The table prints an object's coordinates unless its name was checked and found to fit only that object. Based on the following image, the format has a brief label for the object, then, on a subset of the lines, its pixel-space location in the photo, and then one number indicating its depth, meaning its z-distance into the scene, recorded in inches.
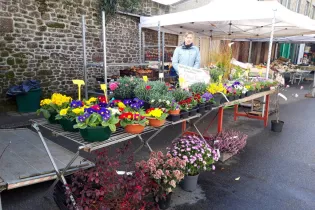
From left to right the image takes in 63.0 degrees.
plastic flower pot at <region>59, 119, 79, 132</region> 87.7
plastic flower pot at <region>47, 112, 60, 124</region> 96.0
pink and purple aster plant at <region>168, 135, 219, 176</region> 109.7
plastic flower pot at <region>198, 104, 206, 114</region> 123.5
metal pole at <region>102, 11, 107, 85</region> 190.8
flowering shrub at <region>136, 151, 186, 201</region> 93.4
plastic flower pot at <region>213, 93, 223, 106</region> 136.5
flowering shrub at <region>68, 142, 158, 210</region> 75.7
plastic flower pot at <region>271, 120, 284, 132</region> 206.7
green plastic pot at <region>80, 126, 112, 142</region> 78.7
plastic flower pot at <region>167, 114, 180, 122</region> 105.7
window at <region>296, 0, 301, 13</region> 734.6
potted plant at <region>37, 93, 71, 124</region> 95.1
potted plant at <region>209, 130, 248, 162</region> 144.2
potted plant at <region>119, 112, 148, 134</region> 87.7
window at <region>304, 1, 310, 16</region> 811.4
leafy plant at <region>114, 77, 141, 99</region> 131.6
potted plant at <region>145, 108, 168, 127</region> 94.3
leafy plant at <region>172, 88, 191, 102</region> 118.2
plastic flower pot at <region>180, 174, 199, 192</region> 112.4
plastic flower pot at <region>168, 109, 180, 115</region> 105.6
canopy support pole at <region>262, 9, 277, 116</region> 198.5
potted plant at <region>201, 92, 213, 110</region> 128.3
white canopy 209.6
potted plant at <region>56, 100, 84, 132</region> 87.0
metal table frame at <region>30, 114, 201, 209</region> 78.7
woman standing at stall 189.9
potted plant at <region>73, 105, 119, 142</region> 78.9
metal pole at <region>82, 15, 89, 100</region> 208.1
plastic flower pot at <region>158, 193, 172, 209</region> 99.8
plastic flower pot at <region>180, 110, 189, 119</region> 110.6
